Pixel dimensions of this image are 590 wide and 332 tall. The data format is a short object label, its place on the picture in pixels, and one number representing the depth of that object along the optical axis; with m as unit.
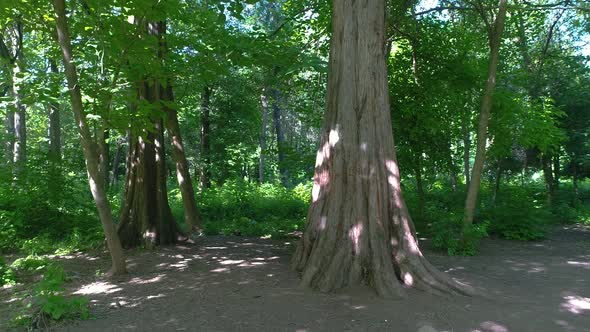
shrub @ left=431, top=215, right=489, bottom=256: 8.40
